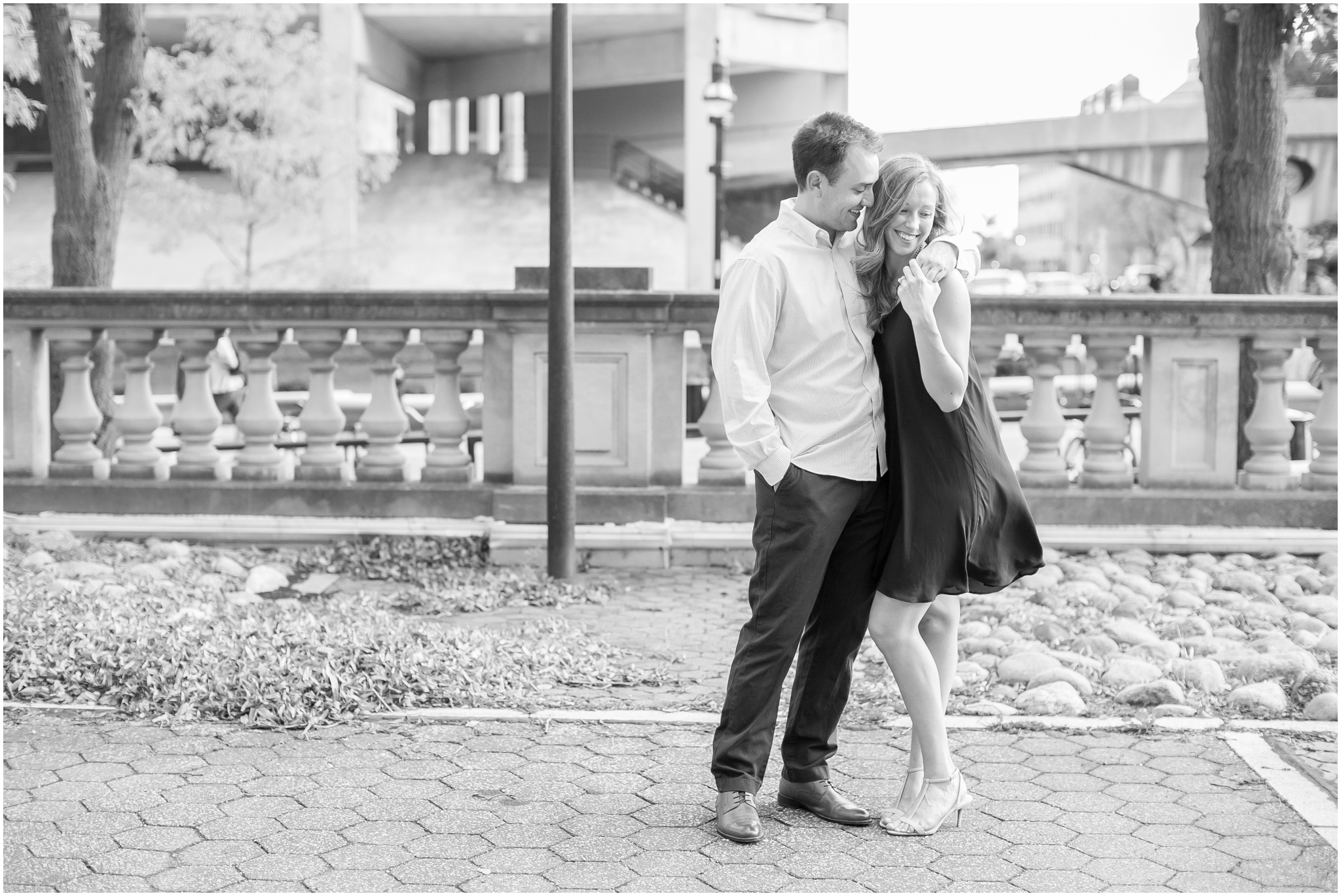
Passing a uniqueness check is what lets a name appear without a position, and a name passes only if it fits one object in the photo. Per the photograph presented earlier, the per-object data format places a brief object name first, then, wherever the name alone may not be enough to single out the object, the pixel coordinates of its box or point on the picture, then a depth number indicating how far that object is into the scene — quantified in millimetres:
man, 3596
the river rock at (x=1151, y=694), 4914
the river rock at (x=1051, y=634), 5816
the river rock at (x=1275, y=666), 5117
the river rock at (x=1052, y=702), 4828
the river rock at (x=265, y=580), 6902
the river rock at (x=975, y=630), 5902
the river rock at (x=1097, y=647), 5617
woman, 3553
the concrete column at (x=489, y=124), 59156
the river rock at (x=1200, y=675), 5055
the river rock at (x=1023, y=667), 5209
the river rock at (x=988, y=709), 4828
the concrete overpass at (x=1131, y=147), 42750
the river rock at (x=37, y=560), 6859
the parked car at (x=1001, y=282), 36003
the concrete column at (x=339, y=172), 26906
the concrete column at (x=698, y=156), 42969
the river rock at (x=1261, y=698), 4828
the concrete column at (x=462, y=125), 58031
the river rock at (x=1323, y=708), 4730
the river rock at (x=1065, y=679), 5055
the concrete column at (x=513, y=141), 47938
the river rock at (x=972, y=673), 5180
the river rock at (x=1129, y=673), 5125
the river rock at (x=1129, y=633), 5715
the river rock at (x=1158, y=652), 5467
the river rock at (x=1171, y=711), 4766
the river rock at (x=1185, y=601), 6459
